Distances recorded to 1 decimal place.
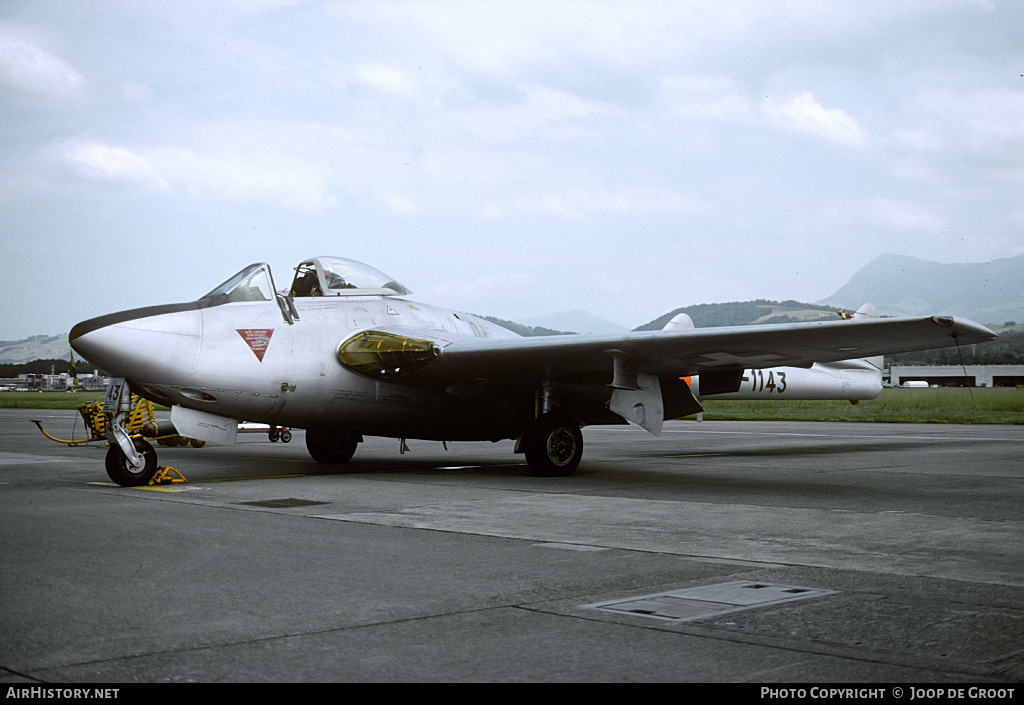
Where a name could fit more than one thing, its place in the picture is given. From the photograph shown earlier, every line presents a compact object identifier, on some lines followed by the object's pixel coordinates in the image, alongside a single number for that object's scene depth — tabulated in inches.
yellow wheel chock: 430.6
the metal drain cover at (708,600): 173.6
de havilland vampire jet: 418.3
